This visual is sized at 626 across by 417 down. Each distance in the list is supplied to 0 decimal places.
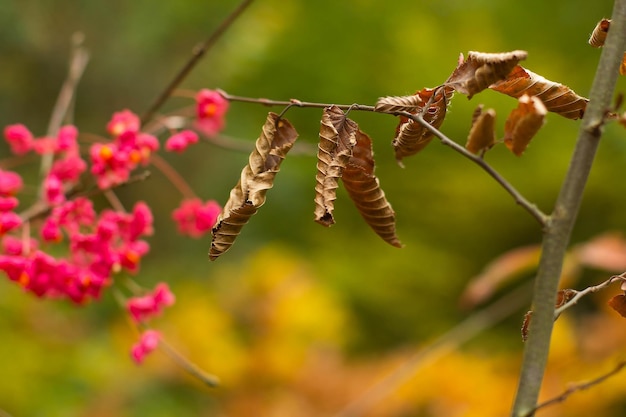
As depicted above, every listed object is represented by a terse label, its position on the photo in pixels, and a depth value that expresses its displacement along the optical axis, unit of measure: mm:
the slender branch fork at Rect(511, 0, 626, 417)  1345
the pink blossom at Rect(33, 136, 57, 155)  1629
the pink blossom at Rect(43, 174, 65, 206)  1584
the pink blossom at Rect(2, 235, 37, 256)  1577
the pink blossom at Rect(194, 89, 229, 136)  1625
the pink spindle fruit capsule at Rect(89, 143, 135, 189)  1566
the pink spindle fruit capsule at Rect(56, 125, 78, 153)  1624
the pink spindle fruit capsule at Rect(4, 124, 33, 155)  1653
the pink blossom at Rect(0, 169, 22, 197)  1591
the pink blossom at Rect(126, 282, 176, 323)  1626
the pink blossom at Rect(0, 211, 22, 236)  1561
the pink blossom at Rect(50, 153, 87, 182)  1601
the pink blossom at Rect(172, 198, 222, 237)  1631
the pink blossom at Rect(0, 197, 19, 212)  1572
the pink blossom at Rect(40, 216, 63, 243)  1582
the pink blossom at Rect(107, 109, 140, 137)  1577
